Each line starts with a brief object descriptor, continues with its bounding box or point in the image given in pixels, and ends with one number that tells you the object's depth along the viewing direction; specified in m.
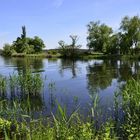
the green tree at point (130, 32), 37.65
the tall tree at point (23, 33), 52.52
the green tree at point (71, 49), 42.34
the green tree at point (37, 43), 55.17
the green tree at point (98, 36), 43.32
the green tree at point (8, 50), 53.40
